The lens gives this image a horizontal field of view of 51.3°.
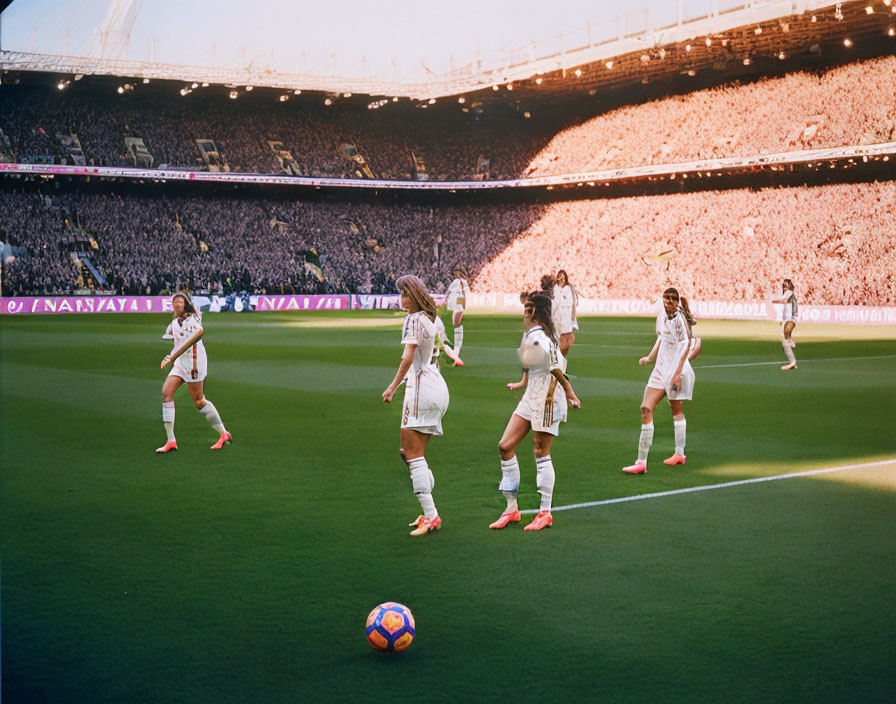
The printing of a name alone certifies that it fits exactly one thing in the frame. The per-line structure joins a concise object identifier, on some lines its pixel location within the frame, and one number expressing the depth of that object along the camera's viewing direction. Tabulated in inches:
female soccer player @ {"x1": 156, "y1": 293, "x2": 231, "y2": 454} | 457.7
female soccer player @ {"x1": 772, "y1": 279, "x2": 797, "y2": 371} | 894.4
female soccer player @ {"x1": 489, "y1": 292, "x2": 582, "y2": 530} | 306.2
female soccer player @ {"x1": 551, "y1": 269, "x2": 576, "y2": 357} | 766.5
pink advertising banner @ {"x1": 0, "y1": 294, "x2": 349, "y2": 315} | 1802.8
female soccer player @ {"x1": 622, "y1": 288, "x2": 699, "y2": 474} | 416.2
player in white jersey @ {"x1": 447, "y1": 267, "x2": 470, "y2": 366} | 898.7
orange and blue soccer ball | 210.1
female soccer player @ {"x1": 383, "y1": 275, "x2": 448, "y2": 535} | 301.0
